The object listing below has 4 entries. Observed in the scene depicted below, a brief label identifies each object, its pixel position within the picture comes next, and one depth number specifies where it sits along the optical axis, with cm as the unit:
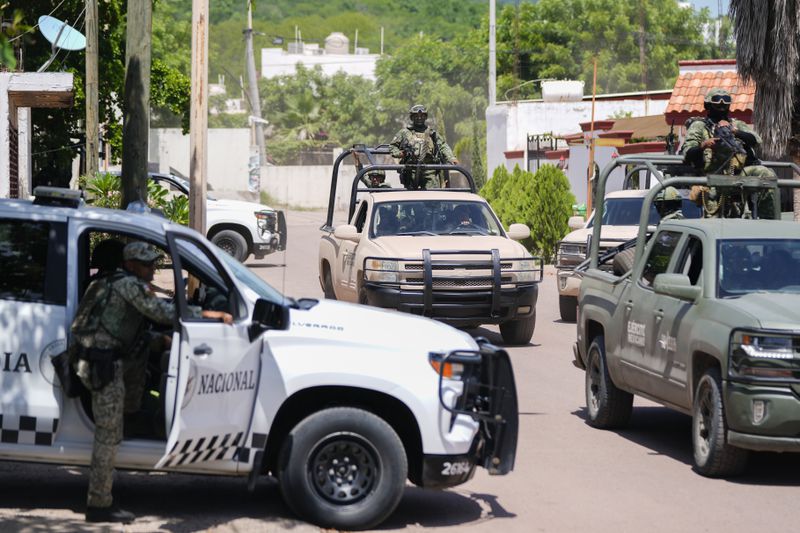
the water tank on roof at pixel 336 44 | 15538
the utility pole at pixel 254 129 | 5206
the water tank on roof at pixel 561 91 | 5000
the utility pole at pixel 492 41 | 4462
